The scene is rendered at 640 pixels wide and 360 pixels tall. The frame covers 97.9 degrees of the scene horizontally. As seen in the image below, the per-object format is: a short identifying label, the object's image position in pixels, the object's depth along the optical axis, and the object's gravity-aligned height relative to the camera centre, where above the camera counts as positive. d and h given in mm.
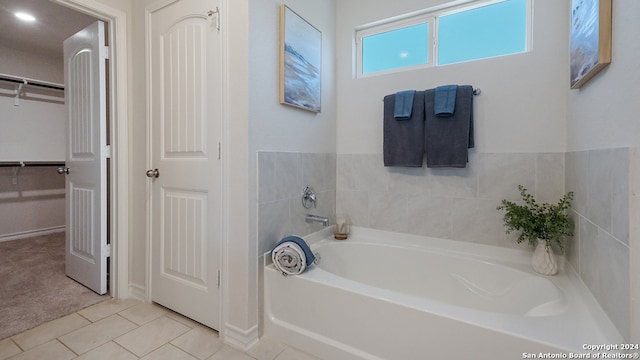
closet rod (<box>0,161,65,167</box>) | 3307 +104
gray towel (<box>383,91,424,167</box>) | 2008 +269
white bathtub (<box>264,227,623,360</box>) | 1065 -646
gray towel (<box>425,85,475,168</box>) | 1849 +271
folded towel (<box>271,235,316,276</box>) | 1555 -479
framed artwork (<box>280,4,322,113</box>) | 1758 +761
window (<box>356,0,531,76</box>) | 1857 +1011
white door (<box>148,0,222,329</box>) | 1673 +96
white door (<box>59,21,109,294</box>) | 2049 +108
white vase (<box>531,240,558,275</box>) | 1551 -493
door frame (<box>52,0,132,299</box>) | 2020 +147
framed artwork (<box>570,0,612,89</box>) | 1013 +555
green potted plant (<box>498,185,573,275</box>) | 1510 -297
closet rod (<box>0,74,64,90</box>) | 3191 +1099
